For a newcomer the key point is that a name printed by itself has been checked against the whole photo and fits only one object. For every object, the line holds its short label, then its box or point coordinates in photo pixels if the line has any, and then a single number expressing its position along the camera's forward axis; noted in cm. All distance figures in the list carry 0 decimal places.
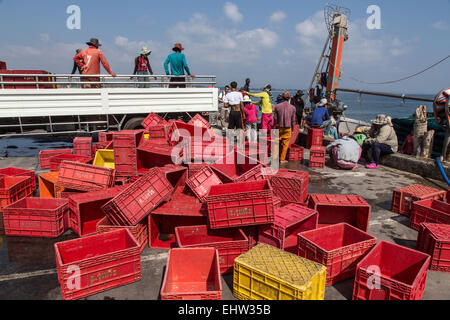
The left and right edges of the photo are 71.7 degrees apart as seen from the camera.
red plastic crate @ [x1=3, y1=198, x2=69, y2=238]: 507
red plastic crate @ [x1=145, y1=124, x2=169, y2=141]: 799
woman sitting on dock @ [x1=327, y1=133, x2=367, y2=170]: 912
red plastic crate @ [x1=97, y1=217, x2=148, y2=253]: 459
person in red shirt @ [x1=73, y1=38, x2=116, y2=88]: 997
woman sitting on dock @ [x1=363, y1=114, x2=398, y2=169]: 954
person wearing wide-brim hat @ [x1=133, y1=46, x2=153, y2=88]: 1098
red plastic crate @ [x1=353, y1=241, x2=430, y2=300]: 333
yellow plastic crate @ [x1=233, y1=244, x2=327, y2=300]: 317
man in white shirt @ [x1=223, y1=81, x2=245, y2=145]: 1001
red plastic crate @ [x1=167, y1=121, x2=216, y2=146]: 686
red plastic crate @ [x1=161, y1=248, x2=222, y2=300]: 391
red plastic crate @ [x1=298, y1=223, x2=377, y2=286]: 390
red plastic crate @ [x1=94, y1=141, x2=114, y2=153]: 771
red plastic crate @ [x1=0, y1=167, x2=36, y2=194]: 668
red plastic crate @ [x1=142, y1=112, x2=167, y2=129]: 971
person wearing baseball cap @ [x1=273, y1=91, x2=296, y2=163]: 938
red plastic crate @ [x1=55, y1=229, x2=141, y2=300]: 359
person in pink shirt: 1048
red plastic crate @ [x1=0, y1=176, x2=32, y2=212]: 584
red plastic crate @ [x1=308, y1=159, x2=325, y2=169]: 959
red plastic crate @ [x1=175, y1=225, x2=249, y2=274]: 416
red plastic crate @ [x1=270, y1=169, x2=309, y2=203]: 585
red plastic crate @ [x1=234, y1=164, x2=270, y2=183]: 564
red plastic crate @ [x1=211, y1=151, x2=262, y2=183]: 643
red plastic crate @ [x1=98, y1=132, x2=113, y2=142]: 869
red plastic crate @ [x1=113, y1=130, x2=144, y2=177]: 635
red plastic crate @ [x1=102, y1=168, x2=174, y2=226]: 462
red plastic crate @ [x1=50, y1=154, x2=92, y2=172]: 759
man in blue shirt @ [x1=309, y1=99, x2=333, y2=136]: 1139
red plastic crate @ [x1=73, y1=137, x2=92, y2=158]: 855
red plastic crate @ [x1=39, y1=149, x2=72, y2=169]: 876
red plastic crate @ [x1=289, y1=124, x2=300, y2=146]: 1162
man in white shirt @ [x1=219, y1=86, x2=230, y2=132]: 1661
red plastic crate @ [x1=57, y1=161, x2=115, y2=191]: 585
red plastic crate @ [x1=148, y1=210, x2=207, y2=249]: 488
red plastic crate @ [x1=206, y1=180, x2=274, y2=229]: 432
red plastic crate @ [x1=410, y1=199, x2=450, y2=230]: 507
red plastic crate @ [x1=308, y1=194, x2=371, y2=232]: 530
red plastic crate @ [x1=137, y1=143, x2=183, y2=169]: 649
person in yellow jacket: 977
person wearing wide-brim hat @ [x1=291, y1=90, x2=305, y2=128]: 1348
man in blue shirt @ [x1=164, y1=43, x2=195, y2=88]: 1077
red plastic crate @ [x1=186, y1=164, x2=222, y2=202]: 544
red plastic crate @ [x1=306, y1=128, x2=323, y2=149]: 1126
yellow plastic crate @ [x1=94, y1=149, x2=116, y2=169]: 738
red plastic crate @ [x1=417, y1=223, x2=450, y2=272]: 422
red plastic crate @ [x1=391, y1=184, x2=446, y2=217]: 594
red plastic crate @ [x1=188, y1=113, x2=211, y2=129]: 895
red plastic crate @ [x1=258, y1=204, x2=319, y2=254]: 443
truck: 927
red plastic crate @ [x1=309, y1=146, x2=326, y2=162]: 941
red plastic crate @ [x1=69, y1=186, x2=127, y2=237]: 521
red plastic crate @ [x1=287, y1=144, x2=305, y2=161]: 1046
